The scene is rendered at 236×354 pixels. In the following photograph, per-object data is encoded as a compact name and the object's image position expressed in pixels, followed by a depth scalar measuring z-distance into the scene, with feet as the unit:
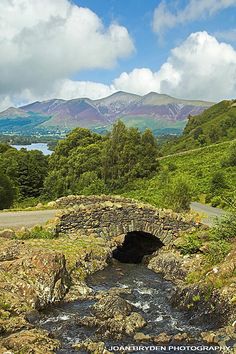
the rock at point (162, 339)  52.43
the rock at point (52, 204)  126.61
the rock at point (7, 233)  84.23
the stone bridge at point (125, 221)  96.63
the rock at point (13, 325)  52.82
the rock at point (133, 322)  55.47
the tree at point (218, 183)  187.42
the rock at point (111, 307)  59.62
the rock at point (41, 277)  63.87
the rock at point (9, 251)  71.77
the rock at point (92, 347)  48.62
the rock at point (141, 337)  52.90
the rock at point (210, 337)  51.30
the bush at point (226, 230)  80.59
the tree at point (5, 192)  191.21
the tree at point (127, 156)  238.07
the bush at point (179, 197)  127.34
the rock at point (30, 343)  47.03
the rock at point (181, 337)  52.80
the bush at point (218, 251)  73.87
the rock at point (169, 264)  81.20
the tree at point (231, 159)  240.32
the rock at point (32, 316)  58.34
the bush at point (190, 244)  86.28
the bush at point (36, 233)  86.17
